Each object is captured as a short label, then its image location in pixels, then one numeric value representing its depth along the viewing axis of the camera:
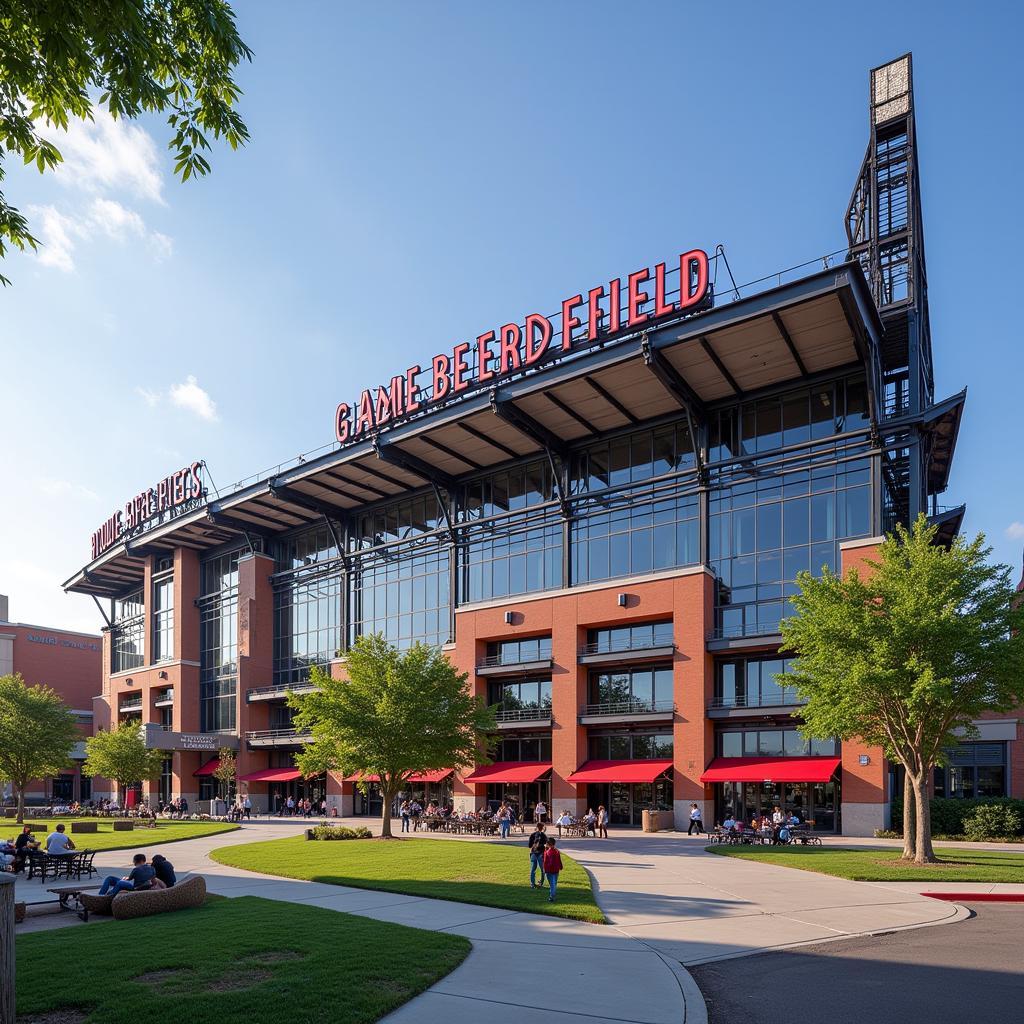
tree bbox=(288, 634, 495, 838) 38.12
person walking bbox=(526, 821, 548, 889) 20.16
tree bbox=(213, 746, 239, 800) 63.00
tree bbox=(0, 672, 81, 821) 53.34
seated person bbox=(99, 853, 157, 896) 17.38
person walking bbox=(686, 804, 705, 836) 40.12
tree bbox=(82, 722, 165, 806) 60.62
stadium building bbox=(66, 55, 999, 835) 41.38
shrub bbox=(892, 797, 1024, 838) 36.25
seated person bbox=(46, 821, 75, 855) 23.77
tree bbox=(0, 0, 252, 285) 7.64
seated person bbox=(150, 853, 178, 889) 17.84
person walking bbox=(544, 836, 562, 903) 18.58
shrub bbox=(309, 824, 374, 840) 36.59
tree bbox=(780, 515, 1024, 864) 26.48
